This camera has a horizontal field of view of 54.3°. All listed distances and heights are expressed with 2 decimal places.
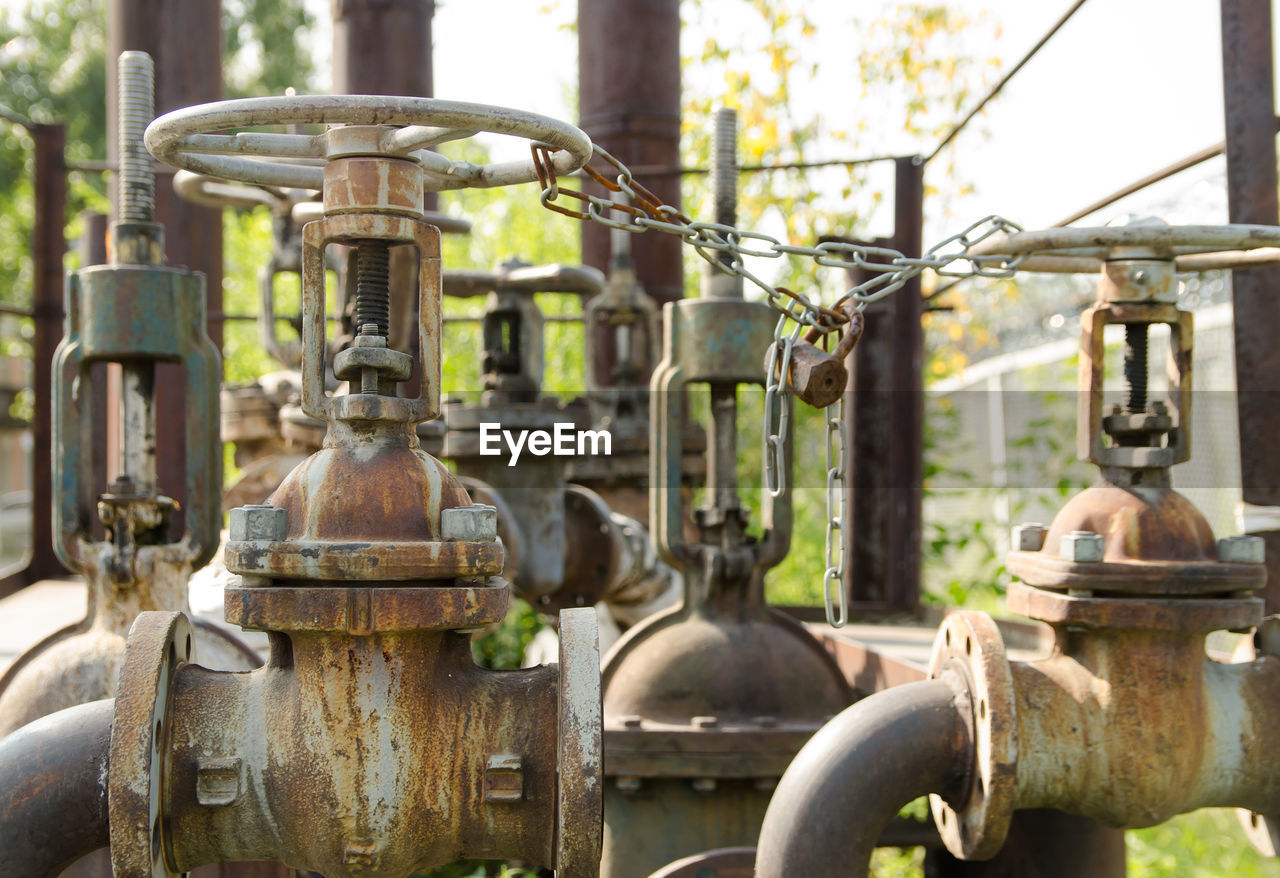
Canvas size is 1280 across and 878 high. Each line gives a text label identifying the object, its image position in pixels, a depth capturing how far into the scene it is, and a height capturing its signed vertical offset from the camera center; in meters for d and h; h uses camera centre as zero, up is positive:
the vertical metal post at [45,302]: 3.66 +0.49
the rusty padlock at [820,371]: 1.59 +0.11
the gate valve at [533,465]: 3.03 -0.01
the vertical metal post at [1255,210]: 2.10 +0.41
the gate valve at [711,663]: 2.13 -0.37
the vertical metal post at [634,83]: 4.19 +1.27
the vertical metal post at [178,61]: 3.80 +1.26
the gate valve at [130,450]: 1.87 +0.03
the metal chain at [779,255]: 1.55 +0.26
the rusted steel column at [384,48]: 3.71 +1.25
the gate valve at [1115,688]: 1.61 -0.31
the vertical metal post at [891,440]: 3.76 +0.05
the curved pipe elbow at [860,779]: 1.58 -0.42
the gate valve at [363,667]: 1.32 -0.23
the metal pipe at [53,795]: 1.38 -0.36
